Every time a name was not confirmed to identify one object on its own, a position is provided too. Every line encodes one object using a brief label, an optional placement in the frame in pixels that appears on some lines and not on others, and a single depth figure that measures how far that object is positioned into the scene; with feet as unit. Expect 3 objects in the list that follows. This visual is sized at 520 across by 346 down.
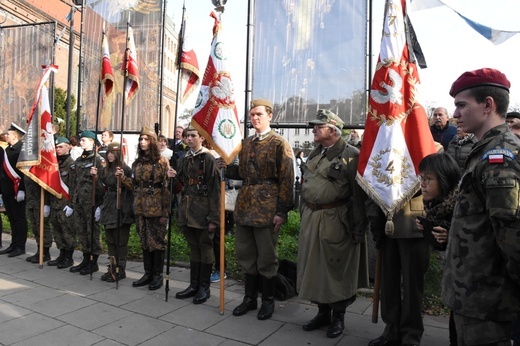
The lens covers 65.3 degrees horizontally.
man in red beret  5.94
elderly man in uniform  12.01
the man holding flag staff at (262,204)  13.82
